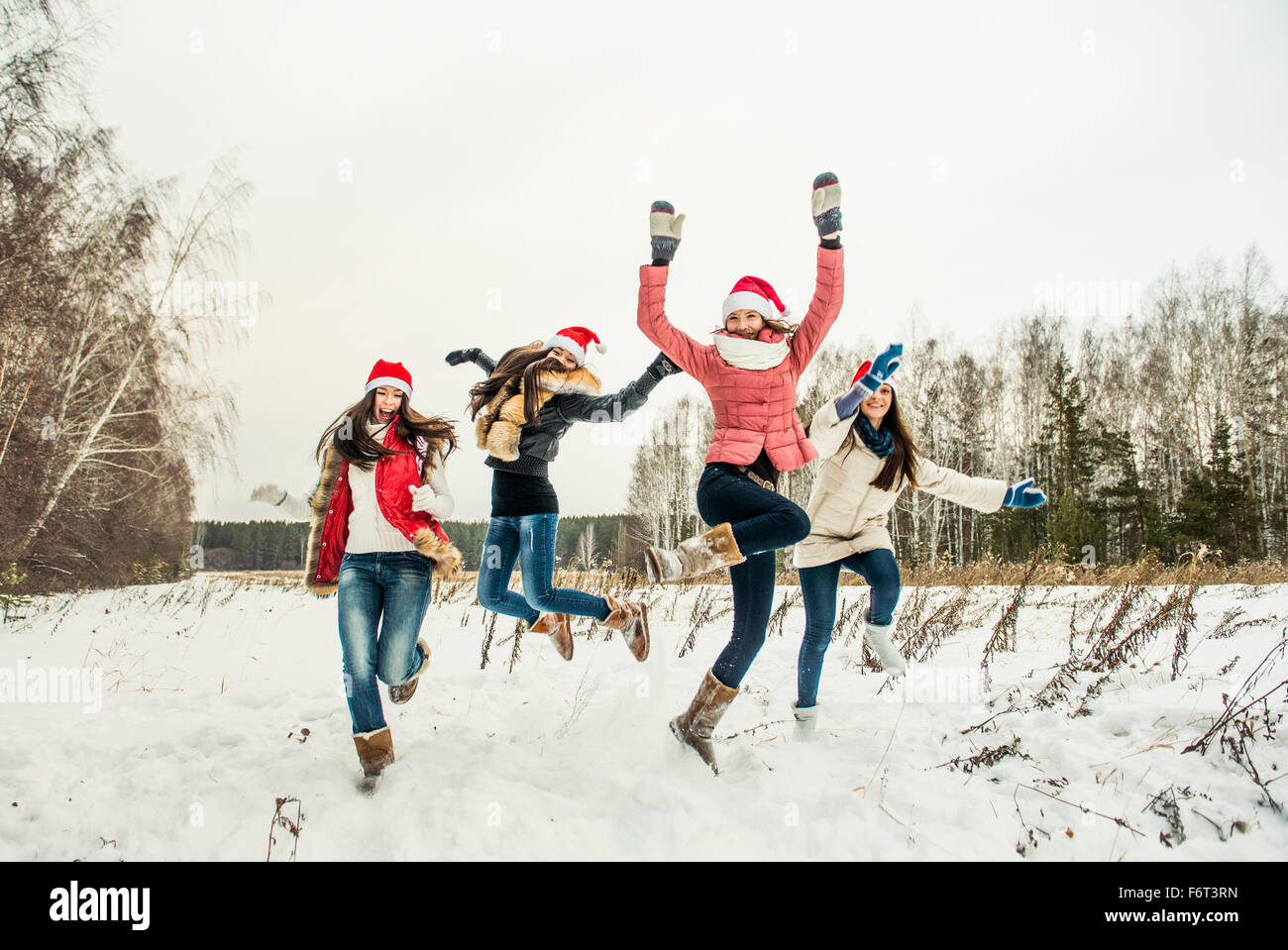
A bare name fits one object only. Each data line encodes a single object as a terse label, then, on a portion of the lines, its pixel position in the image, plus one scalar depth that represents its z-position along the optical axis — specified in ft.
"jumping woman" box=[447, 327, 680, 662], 12.96
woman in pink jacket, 10.60
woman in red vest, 10.33
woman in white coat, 11.92
